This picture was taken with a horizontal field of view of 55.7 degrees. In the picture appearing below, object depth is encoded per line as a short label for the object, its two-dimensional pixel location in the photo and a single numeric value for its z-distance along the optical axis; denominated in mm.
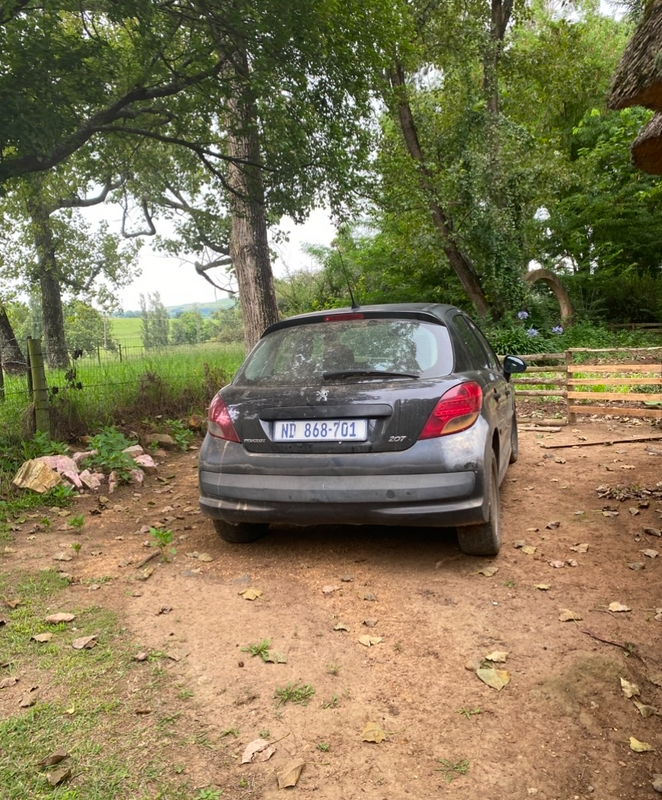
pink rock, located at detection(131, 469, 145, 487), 6357
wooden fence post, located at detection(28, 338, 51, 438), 6719
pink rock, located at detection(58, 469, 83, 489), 5941
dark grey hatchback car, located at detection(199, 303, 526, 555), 3631
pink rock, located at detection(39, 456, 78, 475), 6008
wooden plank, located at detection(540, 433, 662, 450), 8023
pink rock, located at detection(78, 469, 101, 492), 5988
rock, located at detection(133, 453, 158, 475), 6785
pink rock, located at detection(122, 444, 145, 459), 6883
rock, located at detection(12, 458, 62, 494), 5684
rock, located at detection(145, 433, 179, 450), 7734
